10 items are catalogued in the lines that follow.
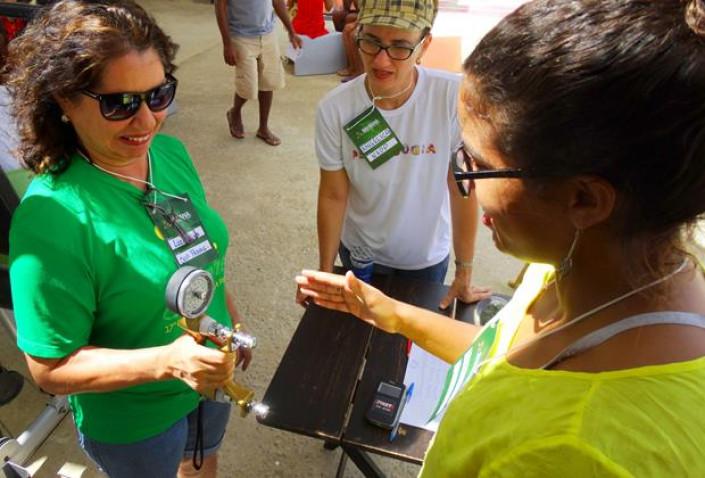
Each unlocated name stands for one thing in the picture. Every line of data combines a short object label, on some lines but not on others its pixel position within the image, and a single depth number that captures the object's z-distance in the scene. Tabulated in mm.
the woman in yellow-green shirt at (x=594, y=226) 583
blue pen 1398
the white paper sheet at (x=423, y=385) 1447
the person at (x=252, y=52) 4398
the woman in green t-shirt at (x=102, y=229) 1119
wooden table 1399
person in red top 6074
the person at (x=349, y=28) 6066
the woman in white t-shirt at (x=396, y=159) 1719
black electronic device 1414
